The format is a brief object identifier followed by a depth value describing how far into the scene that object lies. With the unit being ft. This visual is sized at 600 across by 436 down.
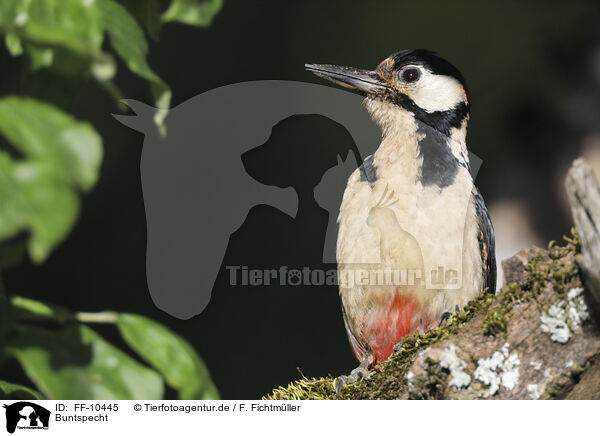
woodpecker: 10.84
